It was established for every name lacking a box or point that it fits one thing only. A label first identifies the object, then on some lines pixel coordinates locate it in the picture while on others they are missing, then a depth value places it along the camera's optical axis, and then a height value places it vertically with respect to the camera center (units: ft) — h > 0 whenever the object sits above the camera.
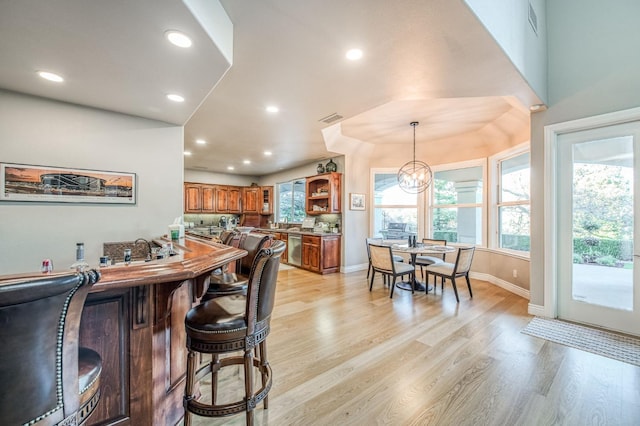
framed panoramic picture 8.26 +0.94
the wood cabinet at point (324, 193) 19.98 +1.47
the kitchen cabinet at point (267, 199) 28.89 +1.44
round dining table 14.21 -2.08
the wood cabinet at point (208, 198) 27.17 +1.47
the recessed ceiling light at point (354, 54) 7.35 +4.41
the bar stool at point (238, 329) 4.74 -2.11
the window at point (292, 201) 25.50 +1.09
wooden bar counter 4.35 -2.19
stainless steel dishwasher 21.71 -3.10
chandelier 17.10 +2.46
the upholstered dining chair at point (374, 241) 17.26 -1.89
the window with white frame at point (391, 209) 20.48 +0.24
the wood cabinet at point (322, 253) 19.27 -3.05
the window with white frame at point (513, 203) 14.38 +0.50
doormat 8.30 -4.37
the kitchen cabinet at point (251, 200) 29.50 +1.37
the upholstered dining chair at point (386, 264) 14.02 -2.85
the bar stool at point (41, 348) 2.43 -1.34
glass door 9.47 -0.59
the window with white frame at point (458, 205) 17.56 +0.48
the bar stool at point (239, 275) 7.25 -1.94
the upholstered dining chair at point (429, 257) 15.59 -2.84
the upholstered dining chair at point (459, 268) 13.21 -2.85
